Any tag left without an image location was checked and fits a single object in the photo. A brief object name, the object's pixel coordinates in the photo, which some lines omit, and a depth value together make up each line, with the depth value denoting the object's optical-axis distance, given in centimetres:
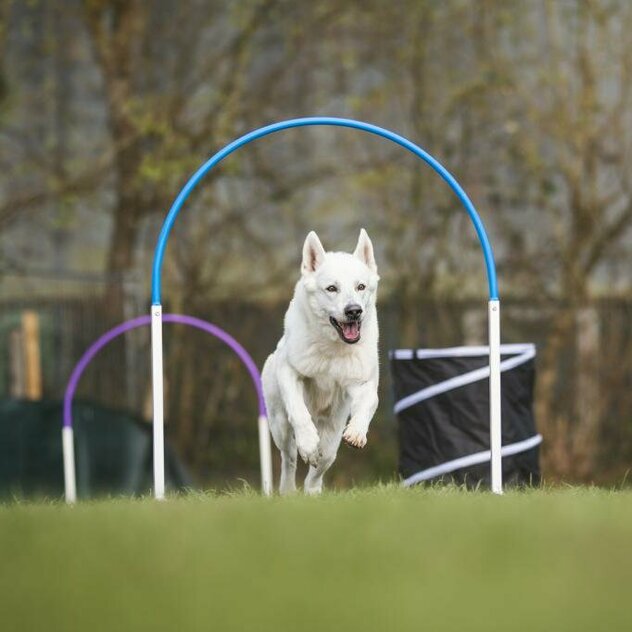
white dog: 1366
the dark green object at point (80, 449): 2609
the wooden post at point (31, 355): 2961
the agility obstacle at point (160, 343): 1442
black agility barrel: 1714
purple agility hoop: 1797
